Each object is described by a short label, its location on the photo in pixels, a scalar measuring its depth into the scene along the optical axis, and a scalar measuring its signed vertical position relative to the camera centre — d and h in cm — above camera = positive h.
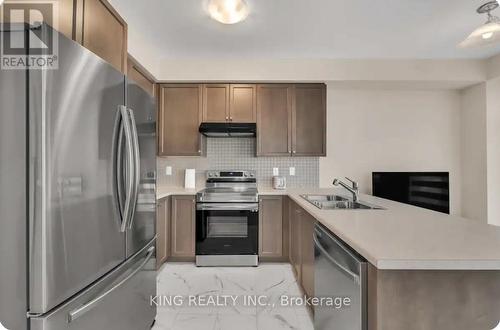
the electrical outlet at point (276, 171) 384 -6
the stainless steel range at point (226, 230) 324 -75
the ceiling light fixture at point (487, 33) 208 +101
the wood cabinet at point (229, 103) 357 +83
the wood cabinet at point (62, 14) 137 +80
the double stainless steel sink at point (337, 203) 219 -33
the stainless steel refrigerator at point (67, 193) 99 -10
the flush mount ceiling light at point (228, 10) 212 +124
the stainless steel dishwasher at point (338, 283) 113 -58
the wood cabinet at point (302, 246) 209 -71
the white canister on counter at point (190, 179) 377 -16
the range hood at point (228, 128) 342 +48
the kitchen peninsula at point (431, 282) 94 -43
